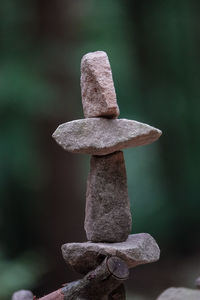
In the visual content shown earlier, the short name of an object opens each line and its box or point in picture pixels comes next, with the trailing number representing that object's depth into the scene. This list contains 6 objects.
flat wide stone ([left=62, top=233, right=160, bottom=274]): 7.30
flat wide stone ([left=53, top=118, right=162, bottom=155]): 7.34
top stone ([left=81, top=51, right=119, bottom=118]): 7.54
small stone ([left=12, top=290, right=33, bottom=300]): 9.29
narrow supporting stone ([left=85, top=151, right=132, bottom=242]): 7.70
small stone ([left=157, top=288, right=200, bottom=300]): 8.04
